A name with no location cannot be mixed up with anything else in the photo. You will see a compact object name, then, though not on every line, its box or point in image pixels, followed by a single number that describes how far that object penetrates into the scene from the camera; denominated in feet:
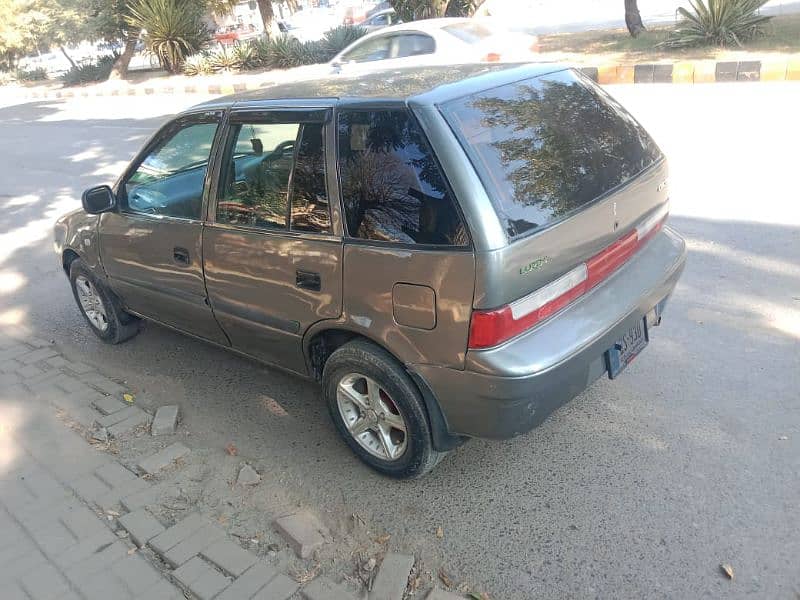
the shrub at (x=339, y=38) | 67.05
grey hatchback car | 8.38
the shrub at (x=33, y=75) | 101.96
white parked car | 35.35
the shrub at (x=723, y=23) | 42.01
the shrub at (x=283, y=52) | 67.82
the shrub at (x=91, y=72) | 87.20
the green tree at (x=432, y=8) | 59.98
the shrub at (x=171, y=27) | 73.00
